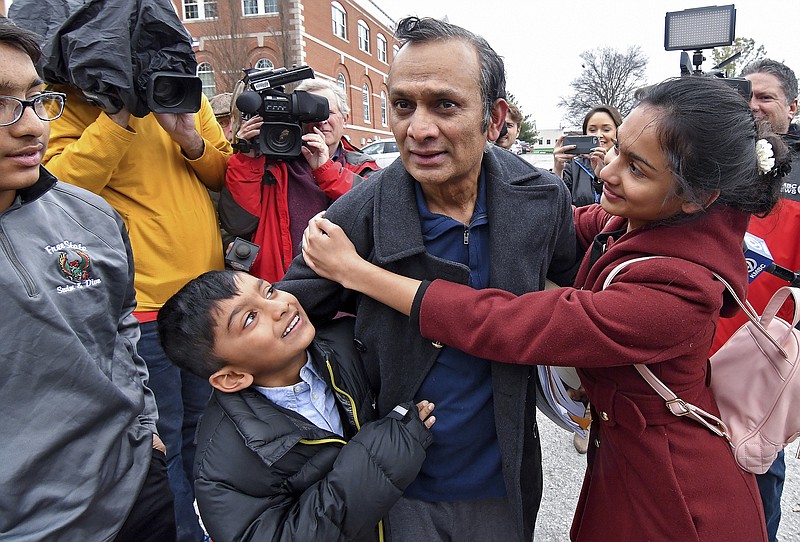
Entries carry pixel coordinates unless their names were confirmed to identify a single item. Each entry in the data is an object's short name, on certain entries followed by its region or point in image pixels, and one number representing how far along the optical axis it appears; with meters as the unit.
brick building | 20.23
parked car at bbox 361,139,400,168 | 19.45
